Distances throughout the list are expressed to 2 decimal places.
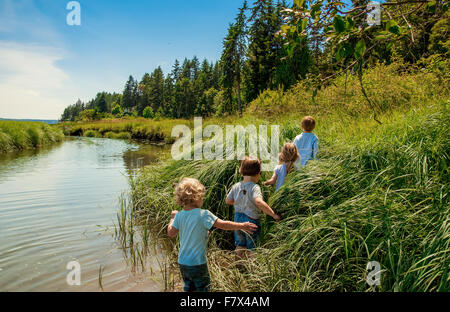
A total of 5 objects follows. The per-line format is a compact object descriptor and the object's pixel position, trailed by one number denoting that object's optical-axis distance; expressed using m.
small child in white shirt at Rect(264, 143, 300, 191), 3.85
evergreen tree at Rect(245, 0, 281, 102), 28.25
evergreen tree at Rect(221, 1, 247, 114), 24.45
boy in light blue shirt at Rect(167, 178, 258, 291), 2.48
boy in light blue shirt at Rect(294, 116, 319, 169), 4.54
